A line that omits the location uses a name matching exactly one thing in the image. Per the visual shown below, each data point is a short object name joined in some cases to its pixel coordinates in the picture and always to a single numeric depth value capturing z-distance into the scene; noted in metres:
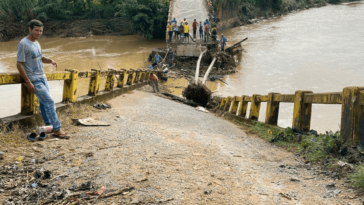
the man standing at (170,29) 24.16
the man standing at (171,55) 23.77
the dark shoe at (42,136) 4.75
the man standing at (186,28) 23.69
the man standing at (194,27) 24.73
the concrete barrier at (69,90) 4.92
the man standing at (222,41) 23.53
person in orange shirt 14.10
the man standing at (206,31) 24.10
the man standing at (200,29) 24.84
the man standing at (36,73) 4.62
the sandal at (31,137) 4.68
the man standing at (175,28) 24.16
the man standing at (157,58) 21.31
